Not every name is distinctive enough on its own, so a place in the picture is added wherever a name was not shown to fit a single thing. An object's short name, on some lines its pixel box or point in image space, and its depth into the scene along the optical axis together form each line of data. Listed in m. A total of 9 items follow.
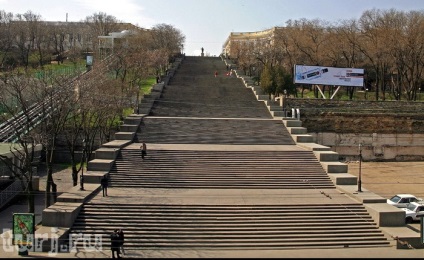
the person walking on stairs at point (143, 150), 30.59
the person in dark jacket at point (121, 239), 18.61
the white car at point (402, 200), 27.33
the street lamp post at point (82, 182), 24.60
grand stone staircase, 20.88
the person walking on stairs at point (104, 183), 24.06
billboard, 53.78
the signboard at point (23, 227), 18.58
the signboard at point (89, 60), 60.98
